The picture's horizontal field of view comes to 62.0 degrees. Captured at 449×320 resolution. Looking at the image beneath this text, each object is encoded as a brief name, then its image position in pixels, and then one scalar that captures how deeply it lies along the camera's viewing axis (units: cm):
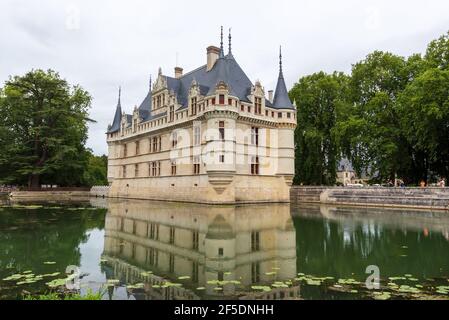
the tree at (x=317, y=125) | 3438
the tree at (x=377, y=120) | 2984
